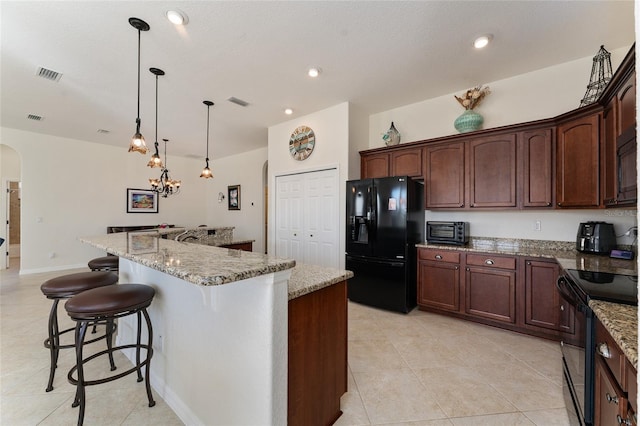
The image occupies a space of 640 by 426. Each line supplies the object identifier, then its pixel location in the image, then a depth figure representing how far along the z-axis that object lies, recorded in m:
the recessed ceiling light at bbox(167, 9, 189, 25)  2.08
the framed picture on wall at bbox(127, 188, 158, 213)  6.57
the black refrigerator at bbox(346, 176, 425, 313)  3.20
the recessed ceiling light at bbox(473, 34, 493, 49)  2.41
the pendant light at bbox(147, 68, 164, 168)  2.96
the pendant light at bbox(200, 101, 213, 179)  4.19
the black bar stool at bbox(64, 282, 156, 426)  1.44
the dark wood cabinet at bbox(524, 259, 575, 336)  2.47
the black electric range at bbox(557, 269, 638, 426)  1.26
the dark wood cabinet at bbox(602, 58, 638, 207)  1.68
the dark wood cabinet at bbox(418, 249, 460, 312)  3.02
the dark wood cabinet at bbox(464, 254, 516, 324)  2.70
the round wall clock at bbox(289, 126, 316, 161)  4.21
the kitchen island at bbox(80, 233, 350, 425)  1.12
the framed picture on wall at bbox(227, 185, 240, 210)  7.00
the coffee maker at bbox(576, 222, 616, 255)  2.40
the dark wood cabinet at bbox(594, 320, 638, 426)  0.85
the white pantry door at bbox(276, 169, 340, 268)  3.99
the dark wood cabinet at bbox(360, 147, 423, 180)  3.52
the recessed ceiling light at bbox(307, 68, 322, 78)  2.95
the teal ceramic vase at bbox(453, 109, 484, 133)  3.20
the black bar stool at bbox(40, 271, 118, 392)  1.80
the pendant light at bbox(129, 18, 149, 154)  2.20
